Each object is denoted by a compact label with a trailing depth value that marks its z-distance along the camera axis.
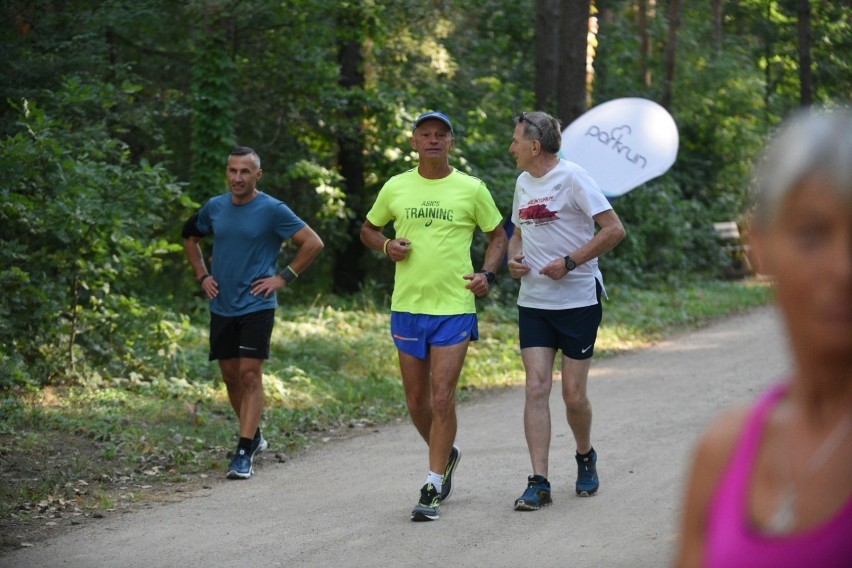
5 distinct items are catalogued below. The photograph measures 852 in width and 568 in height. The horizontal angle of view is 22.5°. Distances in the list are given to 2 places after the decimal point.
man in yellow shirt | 12.62
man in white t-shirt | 12.60
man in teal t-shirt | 15.06
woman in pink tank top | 2.54
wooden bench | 46.17
